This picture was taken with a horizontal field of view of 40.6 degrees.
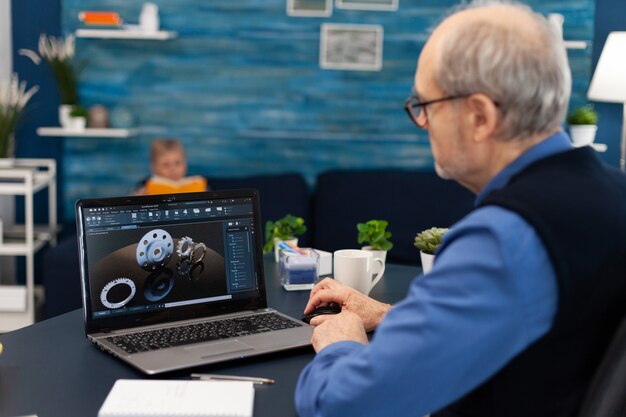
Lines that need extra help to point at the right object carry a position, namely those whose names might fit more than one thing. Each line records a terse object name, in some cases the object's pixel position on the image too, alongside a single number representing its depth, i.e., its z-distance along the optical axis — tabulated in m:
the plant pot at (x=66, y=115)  4.34
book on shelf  4.36
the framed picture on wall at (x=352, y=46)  4.48
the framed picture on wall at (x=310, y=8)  4.47
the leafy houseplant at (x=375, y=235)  2.39
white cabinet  4.02
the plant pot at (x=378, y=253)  2.36
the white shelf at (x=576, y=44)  4.30
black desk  1.38
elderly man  1.05
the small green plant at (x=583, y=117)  4.23
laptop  1.67
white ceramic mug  2.12
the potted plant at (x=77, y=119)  4.32
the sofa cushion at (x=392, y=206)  4.22
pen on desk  1.49
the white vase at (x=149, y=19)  4.36
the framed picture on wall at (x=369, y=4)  4.46
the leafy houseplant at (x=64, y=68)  4.36
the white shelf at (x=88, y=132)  4.31
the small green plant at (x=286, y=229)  2.54
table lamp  3.99
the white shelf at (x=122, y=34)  4.36
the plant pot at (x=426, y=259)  2.20
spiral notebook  1.29
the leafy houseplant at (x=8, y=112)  4.22
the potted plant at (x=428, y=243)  2.21
